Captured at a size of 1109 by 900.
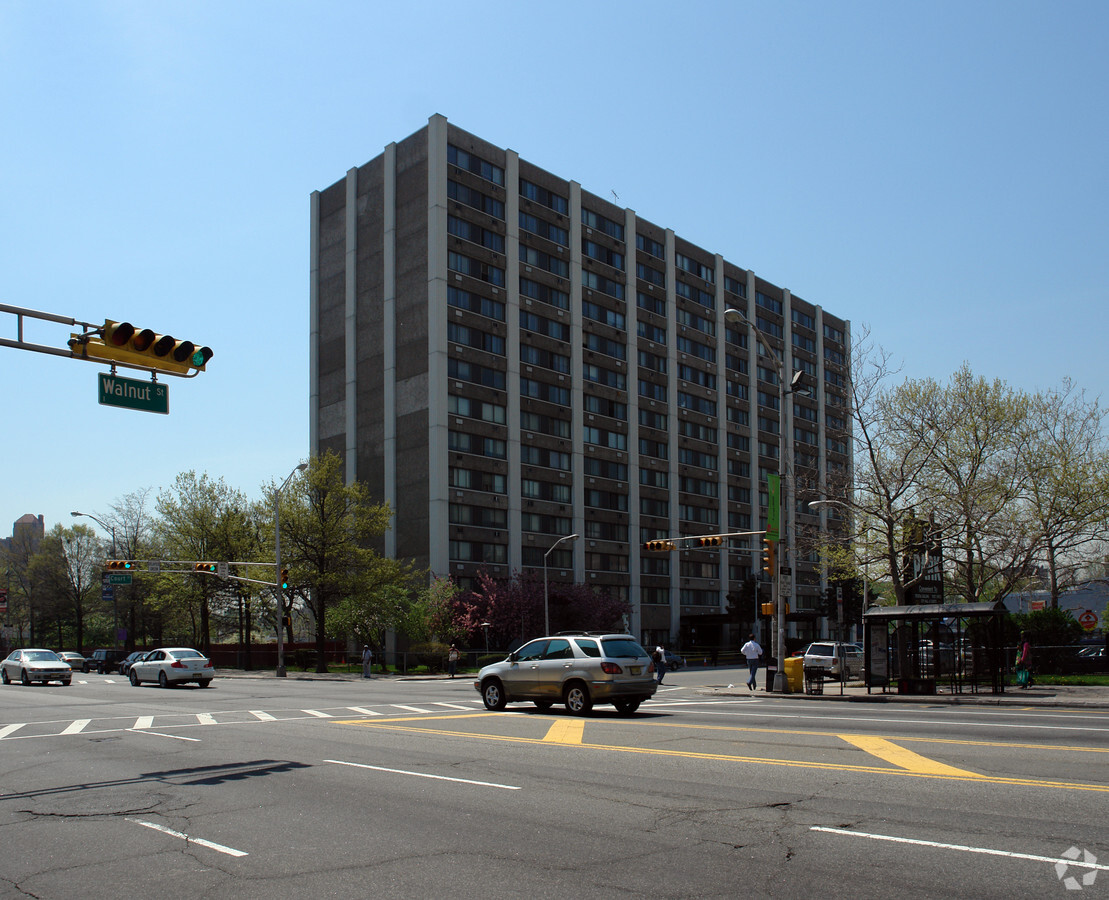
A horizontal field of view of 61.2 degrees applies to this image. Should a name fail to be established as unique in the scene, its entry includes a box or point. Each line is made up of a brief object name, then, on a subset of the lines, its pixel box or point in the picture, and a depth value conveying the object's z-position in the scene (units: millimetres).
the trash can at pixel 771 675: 29641
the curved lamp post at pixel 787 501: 27680
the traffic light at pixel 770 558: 28766
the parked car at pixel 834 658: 35156
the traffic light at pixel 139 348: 12594
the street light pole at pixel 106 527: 59875
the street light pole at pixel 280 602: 46875
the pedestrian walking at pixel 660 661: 33062
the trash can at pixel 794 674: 28980
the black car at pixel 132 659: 45925
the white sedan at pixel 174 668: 37062
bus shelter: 26109
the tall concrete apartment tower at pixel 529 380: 63250
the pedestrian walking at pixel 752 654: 30547
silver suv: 19703
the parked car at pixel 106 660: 55125
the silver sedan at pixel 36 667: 39500
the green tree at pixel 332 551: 55562
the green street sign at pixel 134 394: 13109
